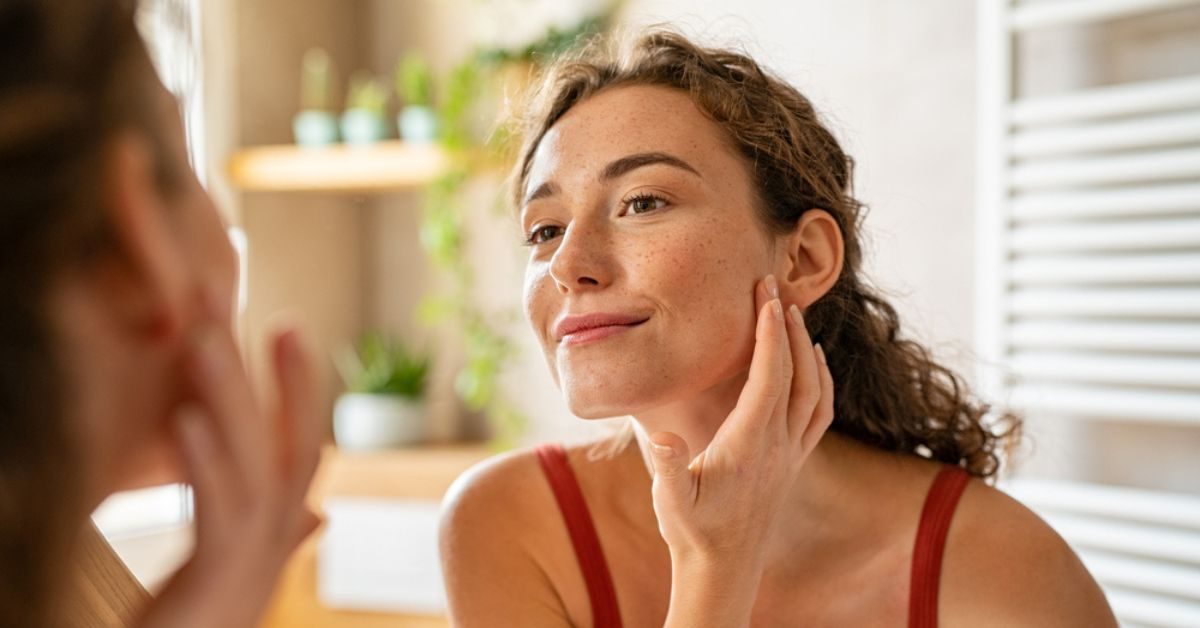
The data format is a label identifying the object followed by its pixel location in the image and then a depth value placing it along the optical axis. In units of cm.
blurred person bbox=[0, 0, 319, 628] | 36
